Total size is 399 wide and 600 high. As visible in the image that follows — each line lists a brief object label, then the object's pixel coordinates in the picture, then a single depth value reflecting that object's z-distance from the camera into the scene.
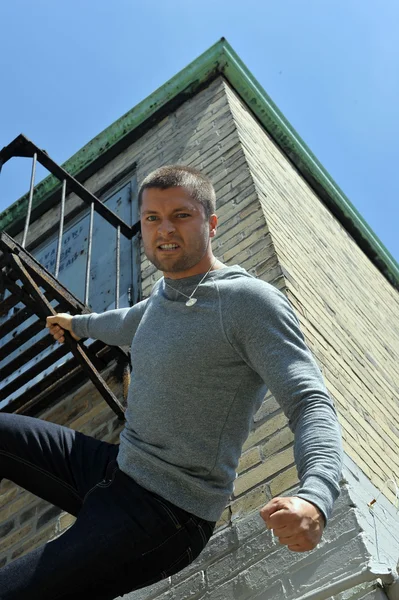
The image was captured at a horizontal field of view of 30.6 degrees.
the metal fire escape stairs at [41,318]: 3.72
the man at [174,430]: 1.89
